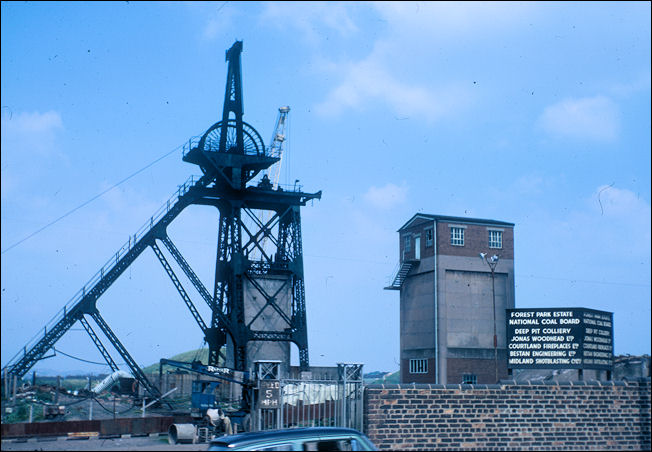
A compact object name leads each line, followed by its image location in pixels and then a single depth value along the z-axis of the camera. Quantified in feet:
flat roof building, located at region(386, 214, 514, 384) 168.35
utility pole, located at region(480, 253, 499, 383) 168.61
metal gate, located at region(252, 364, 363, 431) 50.29
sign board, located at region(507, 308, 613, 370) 87.15
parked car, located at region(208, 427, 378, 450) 31.63
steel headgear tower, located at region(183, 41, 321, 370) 145.38
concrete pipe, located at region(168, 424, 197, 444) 76.13
